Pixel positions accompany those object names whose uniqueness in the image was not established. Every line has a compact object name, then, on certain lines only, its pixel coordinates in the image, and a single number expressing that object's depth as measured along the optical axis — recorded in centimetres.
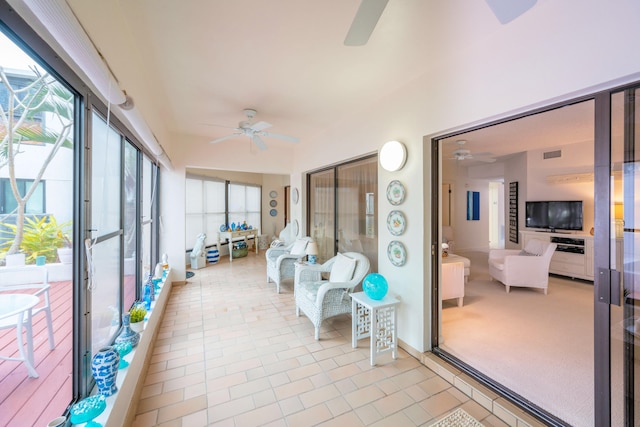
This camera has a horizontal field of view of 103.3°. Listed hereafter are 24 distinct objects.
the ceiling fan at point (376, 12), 101
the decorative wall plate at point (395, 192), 257
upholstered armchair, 391
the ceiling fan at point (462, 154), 446
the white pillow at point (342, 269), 297
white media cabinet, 445
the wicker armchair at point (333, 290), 274
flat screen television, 495
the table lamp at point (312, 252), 378
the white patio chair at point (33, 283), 93
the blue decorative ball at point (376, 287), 246
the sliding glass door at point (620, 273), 134
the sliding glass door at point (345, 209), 345
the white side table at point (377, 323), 235
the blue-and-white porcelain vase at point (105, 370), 140
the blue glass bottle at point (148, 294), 279
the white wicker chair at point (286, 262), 417
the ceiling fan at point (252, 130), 317
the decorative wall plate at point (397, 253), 255
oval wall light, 253
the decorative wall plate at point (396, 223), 255
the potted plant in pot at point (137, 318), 216
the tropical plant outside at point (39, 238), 91
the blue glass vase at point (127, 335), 192
